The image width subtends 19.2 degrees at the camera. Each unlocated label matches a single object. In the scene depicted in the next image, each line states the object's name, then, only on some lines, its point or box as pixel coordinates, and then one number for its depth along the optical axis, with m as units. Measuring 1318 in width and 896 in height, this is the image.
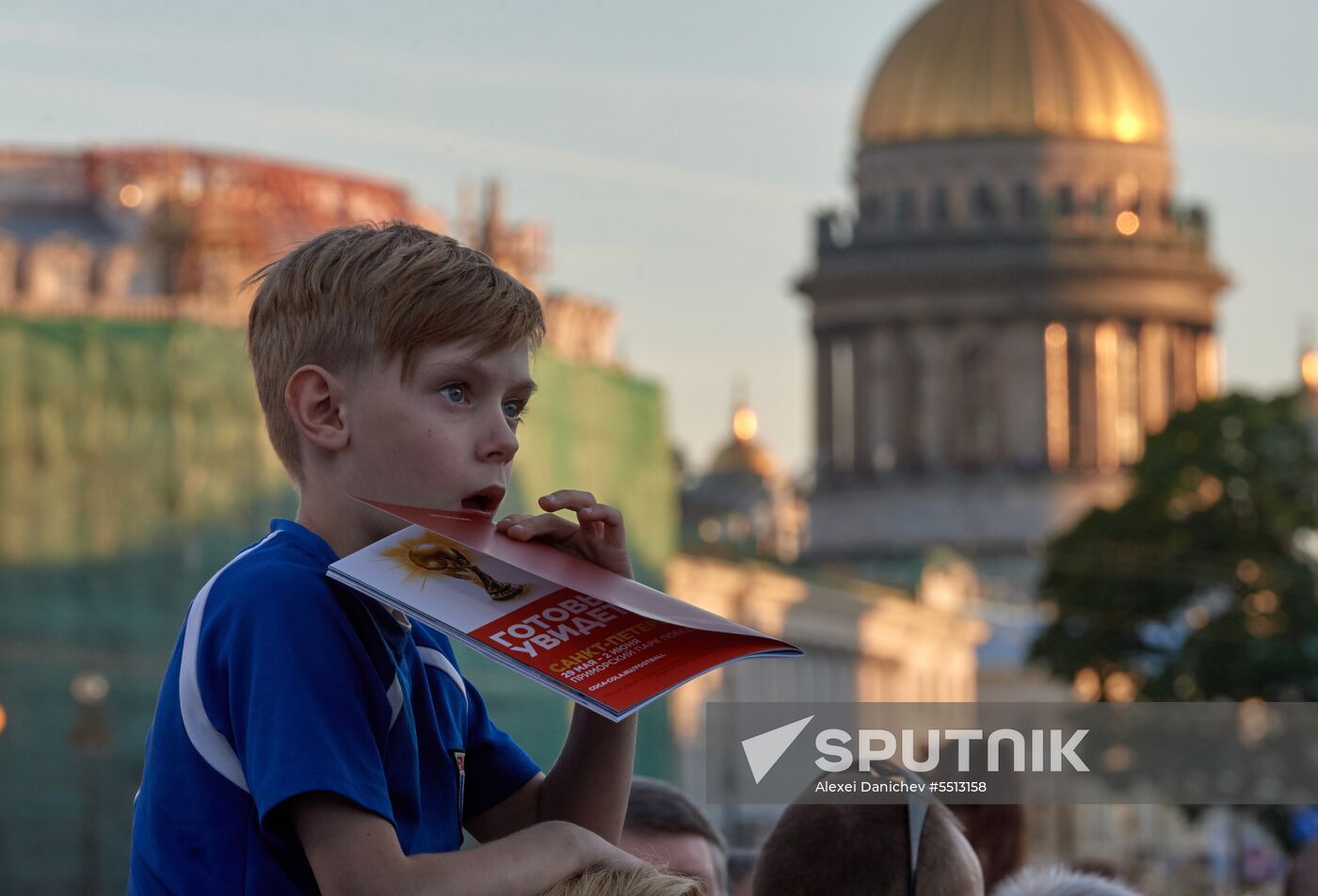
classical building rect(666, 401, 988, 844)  84.06
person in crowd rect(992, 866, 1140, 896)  6.00
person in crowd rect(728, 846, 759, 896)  8.61
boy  4.64
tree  61.09
